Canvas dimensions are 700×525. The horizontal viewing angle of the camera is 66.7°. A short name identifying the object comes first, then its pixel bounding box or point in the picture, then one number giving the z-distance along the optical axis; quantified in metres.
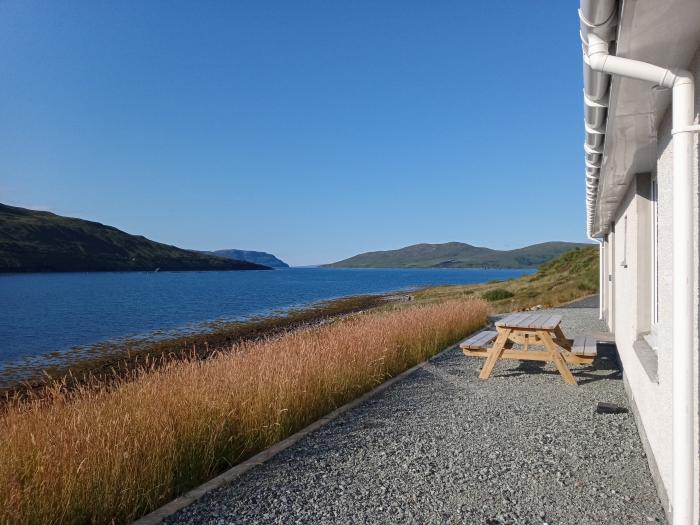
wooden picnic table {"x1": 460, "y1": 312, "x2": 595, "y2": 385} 6.93
